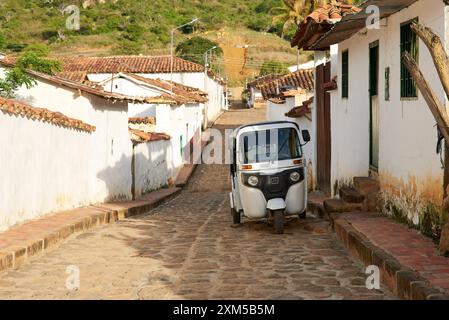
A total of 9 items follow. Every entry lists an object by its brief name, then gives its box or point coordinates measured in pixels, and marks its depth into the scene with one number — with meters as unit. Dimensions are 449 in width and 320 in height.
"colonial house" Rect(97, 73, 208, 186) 29.78
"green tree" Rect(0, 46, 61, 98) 15.55
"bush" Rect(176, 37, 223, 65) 73.81
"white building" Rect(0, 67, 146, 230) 10.79
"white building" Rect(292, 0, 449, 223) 8.95
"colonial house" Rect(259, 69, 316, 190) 21.46
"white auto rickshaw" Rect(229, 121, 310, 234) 12.12
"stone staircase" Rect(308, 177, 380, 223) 12.07
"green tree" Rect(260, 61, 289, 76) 81.91
